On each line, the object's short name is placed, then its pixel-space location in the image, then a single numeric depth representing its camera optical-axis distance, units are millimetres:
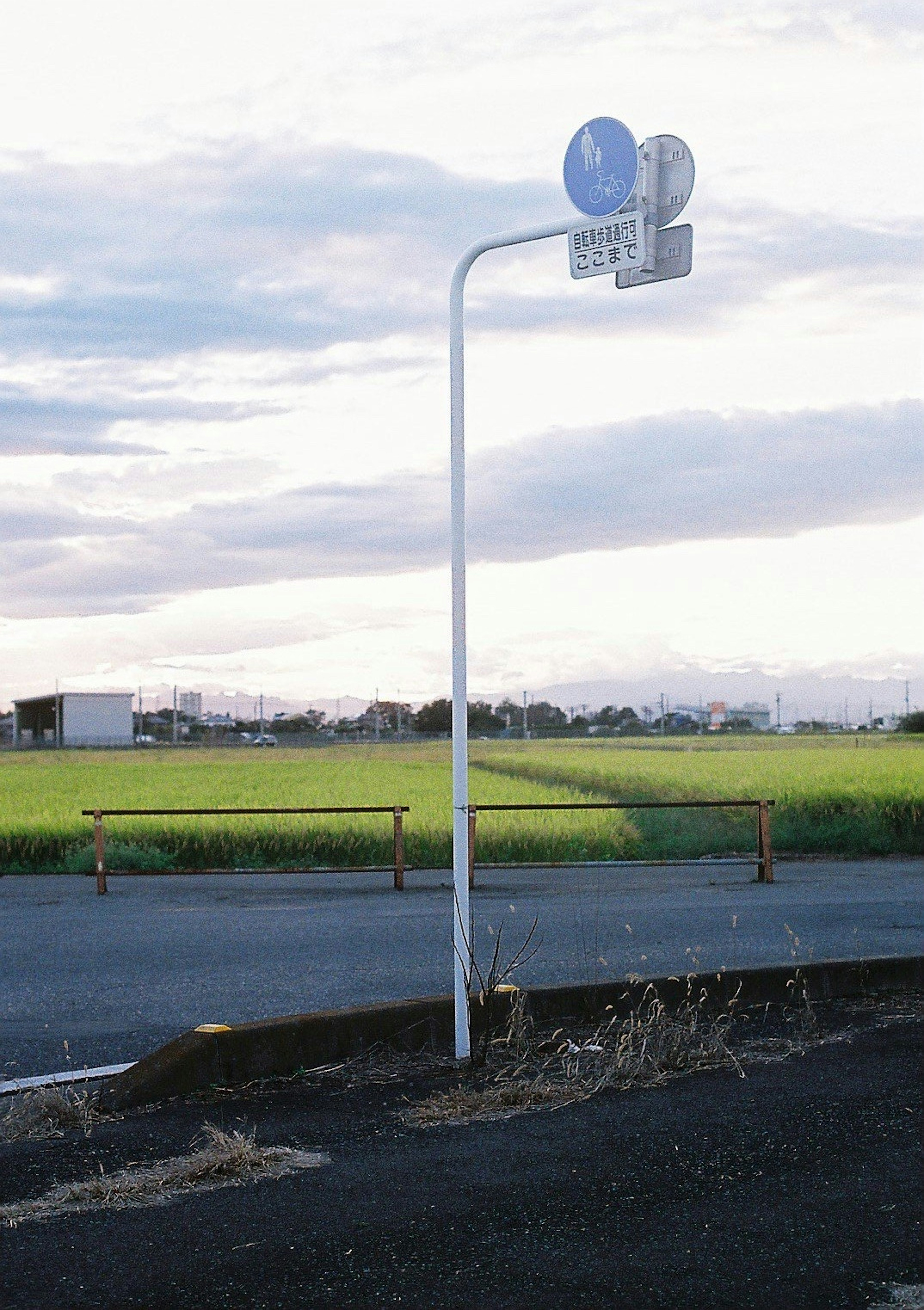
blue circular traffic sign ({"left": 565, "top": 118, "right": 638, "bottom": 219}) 6223
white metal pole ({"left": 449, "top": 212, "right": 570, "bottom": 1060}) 6543
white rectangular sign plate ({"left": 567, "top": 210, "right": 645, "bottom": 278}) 6172
